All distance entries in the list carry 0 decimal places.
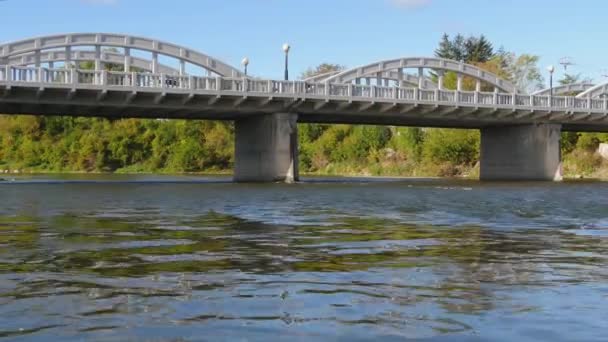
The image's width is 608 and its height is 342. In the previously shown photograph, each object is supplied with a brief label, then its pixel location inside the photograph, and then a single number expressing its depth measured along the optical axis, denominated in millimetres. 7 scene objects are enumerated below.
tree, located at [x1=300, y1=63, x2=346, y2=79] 151375
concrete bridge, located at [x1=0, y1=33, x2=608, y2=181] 49812
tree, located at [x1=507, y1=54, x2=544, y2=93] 126438
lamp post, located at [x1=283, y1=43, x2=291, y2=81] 57094
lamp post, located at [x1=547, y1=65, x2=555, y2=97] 67312
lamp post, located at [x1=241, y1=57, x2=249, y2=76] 58969
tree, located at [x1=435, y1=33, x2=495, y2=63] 151125
